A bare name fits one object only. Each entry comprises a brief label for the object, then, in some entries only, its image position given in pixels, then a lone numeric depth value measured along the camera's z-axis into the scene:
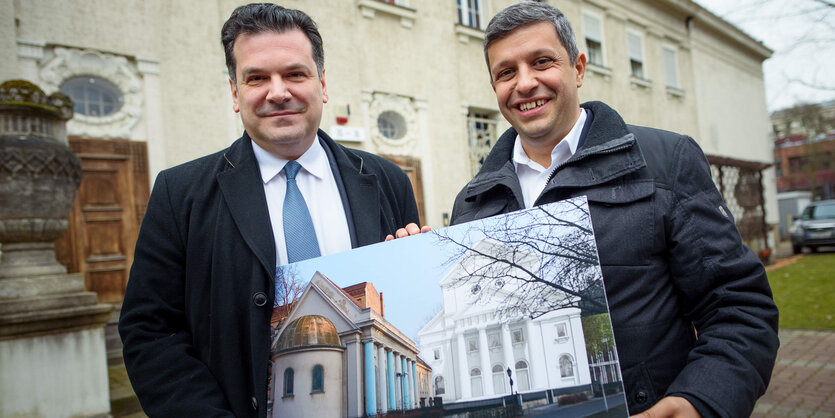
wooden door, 6.26
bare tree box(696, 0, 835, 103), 6.10
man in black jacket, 1.27
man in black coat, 1.47
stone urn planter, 3.82
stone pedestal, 3.72
